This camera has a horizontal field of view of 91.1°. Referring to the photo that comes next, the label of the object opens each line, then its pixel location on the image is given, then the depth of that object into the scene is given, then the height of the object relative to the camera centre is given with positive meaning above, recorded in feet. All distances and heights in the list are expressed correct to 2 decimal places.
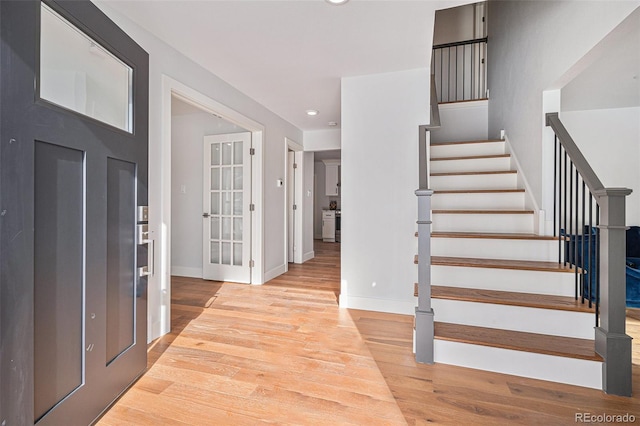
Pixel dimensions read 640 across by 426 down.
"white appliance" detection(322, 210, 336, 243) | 28.40 -1.26
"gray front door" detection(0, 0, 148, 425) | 3.56 +0.01
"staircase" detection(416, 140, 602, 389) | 6.17 -1.98
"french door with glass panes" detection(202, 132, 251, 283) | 13.56 +0.12
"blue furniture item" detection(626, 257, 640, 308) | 9.70 -2.40
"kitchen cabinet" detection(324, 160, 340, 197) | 29.13 +3.06
